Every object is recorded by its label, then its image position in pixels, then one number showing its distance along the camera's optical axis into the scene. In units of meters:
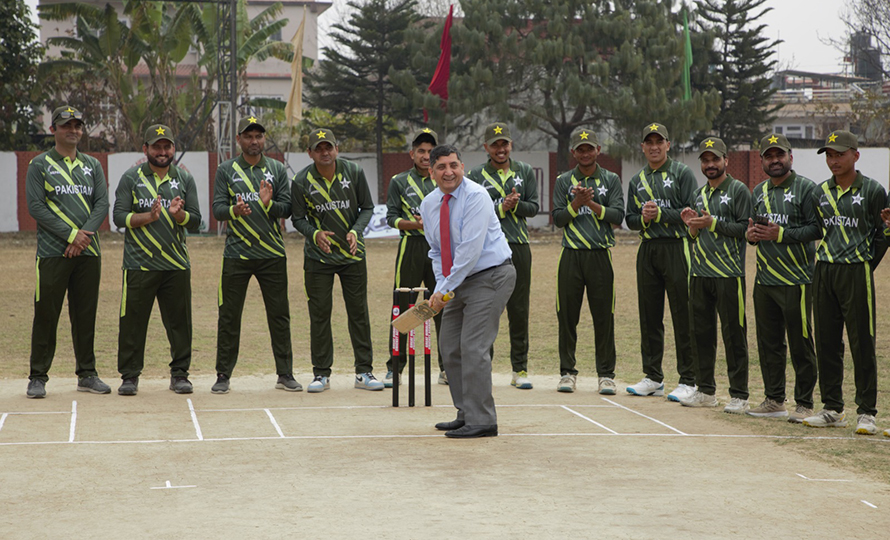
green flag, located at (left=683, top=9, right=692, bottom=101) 31.50
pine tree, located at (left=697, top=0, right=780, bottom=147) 35.81
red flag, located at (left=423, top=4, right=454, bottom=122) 31.31
